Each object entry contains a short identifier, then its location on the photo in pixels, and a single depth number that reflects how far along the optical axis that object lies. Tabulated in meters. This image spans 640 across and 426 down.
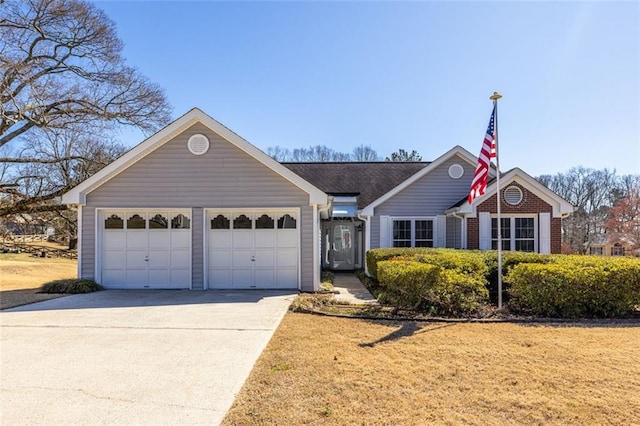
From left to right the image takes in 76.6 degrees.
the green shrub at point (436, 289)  8.59
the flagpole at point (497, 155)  9.23
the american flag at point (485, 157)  9.84
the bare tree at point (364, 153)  54.31
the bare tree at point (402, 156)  41.44
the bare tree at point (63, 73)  19.62
